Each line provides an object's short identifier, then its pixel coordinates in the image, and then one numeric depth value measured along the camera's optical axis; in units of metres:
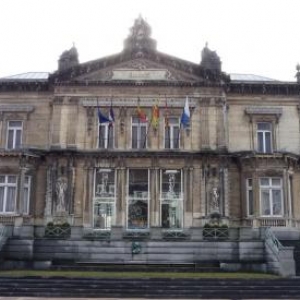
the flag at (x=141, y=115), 30.57
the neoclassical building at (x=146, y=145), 30.22
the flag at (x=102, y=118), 30.04
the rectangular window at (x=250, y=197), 30.45
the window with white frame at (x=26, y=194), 30.38
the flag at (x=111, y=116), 30.55
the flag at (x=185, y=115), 29.97
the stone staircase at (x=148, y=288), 19.38
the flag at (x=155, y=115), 30.75
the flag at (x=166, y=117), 31.33
